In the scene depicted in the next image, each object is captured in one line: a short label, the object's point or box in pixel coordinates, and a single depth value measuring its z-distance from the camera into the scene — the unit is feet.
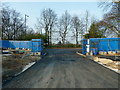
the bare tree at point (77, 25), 144.66
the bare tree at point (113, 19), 36.64
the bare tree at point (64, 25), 150.26
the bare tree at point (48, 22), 151.16
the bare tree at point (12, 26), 127.20
